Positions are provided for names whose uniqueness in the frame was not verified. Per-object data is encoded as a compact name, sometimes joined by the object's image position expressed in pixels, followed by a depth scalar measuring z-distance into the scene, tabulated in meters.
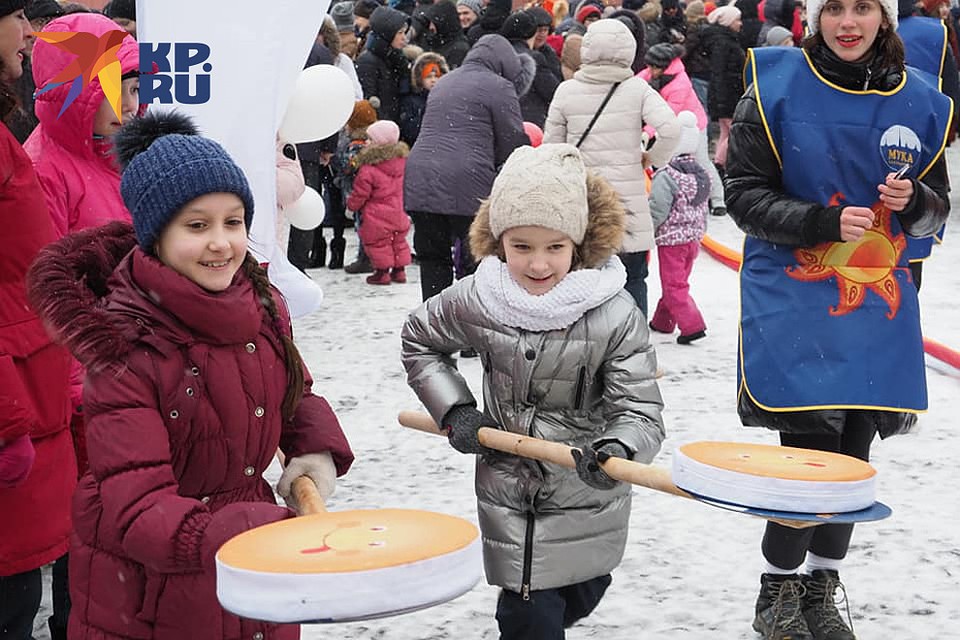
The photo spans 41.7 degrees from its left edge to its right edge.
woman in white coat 7.04
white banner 3.92
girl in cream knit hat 3.10
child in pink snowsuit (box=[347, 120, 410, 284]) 9.92
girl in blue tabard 3.55
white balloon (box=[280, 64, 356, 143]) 4.98
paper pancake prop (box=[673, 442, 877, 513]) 2.68
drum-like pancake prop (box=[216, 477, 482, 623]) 1.95
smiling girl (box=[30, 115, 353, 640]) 2.34
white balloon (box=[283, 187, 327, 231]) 5.78
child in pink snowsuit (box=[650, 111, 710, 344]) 7.80
